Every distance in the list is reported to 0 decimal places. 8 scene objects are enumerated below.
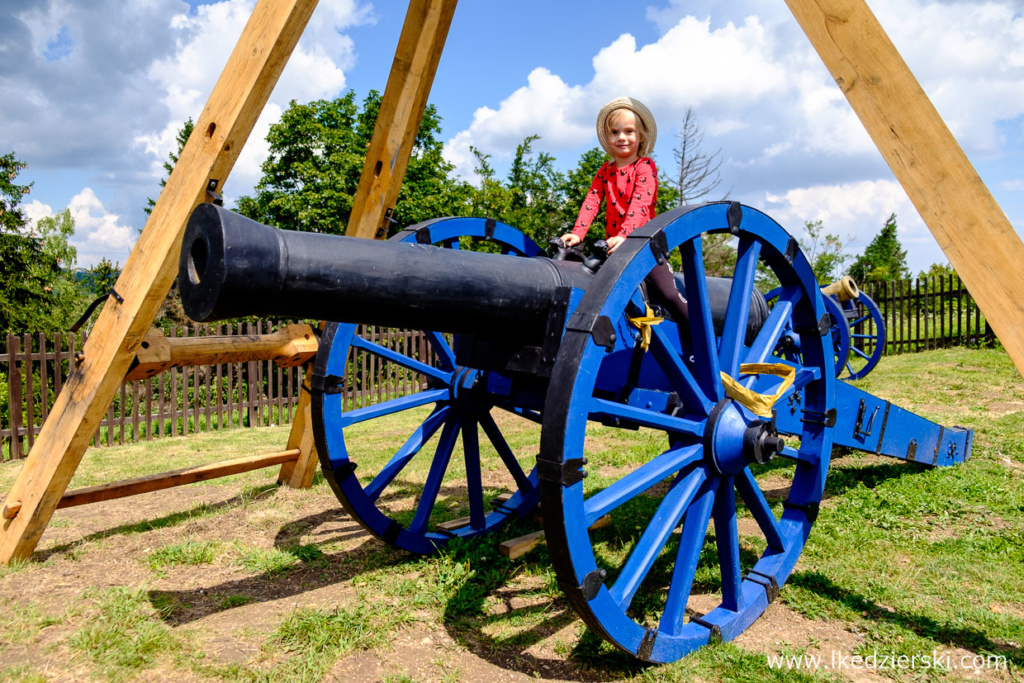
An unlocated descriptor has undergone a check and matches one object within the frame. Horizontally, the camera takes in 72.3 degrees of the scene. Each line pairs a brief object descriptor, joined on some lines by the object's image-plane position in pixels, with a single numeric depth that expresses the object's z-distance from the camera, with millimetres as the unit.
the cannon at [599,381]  2084
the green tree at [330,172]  18344
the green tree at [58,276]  13531
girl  3195
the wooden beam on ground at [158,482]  3686
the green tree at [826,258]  28266
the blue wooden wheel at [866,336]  10000
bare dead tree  25636
